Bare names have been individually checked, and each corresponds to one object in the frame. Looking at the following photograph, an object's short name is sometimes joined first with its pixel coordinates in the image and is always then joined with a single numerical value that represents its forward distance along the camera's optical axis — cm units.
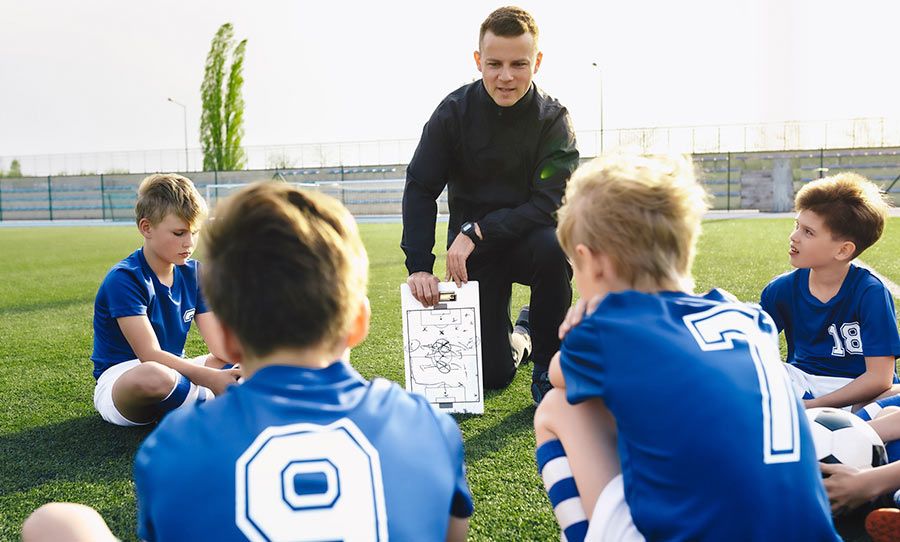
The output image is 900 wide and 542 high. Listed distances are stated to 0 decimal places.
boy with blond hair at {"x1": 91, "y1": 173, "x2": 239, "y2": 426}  309
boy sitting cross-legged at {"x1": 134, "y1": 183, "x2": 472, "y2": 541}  114
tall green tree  4003
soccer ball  226
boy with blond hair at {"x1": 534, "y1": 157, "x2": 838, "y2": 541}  143
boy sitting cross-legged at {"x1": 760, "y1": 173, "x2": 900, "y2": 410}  275
